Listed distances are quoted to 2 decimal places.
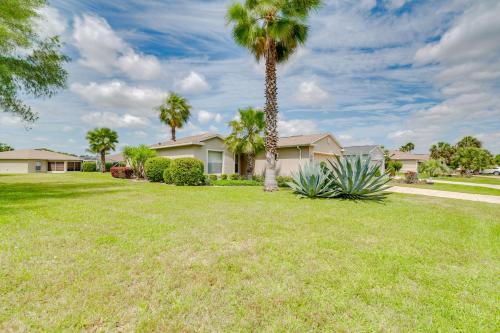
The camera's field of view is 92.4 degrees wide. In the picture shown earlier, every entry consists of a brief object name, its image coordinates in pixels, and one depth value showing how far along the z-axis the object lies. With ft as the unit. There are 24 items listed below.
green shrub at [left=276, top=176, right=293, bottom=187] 57.82
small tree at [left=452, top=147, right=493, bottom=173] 127.54
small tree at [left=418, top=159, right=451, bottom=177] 113.60
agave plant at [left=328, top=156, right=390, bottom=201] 33.91
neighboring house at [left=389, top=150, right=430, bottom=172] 160.25
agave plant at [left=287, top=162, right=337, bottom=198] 35.99
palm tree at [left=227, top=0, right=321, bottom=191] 43.57
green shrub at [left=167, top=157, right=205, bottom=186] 53.42
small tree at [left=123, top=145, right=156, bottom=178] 71.77
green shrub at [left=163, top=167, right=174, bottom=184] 56.85
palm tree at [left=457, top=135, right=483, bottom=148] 180.75
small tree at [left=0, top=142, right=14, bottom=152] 203.92
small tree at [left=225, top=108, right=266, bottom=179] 65.26
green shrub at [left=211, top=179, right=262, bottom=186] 58.83
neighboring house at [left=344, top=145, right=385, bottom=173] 86.11
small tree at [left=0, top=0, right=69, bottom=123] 34.17
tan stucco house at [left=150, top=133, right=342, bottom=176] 65.62
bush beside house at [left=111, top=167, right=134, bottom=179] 80.89
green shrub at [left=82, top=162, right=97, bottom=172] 150.63
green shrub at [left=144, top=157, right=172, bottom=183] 63.72
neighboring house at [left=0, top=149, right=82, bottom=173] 130.82
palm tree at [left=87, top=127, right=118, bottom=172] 122.93
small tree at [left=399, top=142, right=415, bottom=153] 228.43
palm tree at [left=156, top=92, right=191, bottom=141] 100.01
